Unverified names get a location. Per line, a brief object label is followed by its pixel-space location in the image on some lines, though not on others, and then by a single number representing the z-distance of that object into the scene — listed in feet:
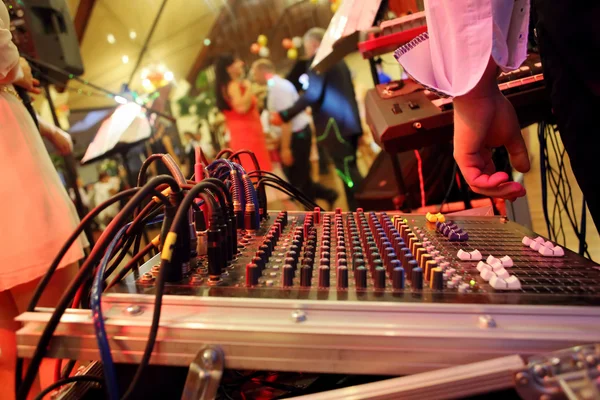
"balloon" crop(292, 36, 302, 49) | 11.01
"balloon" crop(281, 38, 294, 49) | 11.05
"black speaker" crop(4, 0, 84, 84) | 6.54
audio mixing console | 1.61
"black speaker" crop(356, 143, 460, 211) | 7.33
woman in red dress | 11.34
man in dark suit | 10.79
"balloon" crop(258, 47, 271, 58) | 11.21
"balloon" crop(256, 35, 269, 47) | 11.19
